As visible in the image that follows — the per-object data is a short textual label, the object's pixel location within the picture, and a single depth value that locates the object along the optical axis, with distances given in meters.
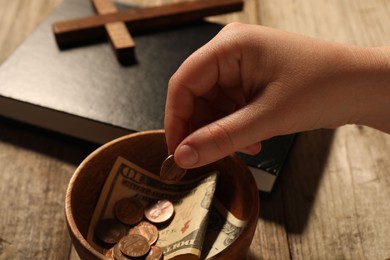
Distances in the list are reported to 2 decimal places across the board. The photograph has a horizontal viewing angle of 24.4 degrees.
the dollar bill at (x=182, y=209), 0.58
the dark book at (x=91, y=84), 0.66
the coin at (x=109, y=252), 0.58
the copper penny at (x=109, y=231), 0.59
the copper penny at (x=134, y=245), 0.58
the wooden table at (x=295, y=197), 0.61
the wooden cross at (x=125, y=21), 0.72
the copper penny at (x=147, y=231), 0.60
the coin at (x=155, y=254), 0.58
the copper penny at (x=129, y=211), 0.60
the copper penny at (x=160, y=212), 0.60
